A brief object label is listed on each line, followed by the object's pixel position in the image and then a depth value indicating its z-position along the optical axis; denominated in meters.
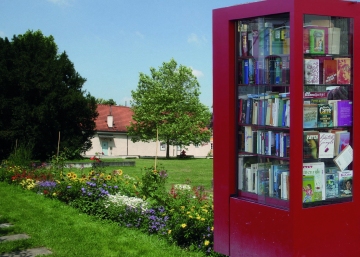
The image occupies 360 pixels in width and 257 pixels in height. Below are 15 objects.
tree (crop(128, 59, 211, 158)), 44.50
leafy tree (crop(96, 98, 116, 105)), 72.38
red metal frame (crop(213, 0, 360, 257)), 4.85
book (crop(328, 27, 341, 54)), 5.28
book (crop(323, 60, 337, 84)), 5.20
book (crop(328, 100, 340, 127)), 5.27
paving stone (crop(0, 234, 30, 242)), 7.25
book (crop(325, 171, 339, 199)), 5.31
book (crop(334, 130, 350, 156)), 5.31
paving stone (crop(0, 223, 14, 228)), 8.27
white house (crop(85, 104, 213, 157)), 49.75
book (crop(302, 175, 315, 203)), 5.05
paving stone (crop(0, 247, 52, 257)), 6.33
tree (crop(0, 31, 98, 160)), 28.33
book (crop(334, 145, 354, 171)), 5.34
